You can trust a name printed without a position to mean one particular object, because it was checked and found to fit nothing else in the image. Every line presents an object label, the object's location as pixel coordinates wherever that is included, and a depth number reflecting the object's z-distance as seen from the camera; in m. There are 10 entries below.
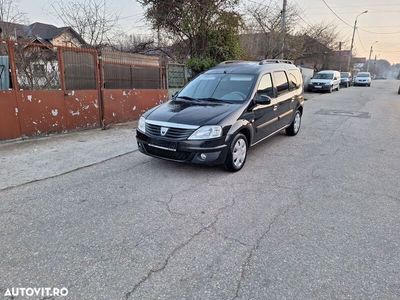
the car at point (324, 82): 22.61
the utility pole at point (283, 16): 16.81
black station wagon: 4.46
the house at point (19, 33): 10.66
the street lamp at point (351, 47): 37.53
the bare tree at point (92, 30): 14.57
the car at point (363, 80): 33.25
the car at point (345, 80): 31.34
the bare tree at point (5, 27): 10.47
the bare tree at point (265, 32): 19.62
